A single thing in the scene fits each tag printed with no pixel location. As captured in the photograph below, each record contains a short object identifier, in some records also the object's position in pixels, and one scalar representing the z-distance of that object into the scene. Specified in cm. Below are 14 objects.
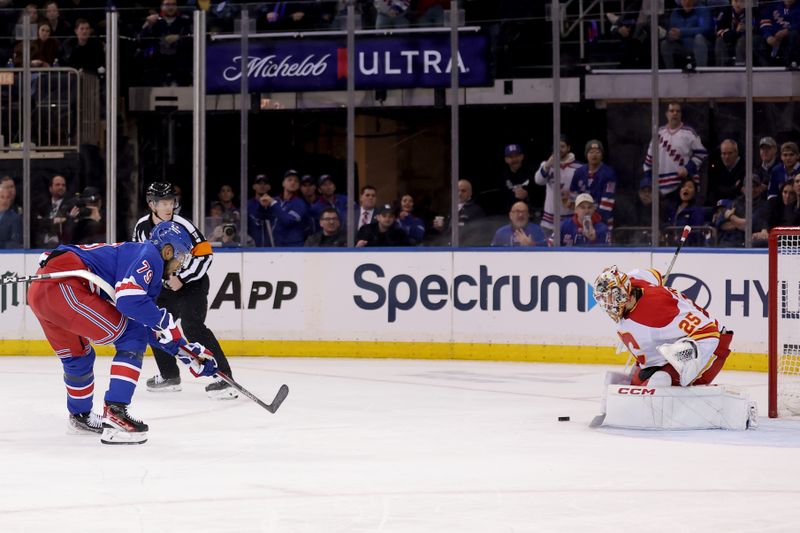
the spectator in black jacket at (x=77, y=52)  2034
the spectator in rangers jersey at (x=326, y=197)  2031
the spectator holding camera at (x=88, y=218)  2044
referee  1484
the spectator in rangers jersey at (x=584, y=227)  1925
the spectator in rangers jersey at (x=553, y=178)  1933
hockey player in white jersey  1227
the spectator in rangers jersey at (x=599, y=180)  1916
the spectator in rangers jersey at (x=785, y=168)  1814
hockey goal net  1358
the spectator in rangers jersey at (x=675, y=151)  1875
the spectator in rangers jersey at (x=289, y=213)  2033
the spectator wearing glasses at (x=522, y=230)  1948
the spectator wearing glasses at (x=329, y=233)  2017
